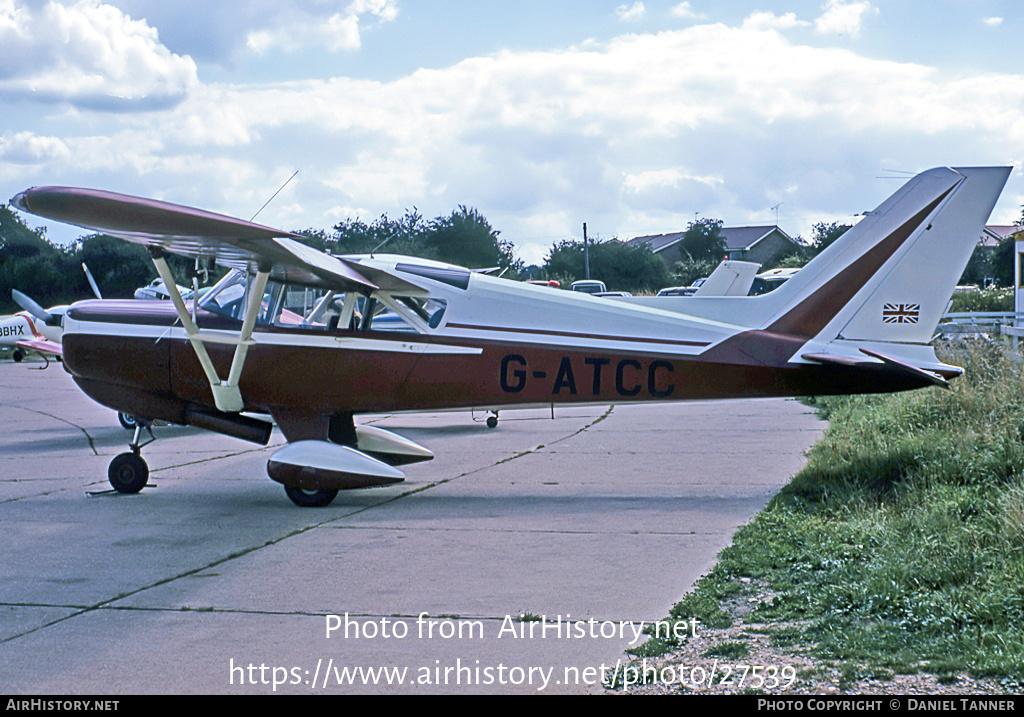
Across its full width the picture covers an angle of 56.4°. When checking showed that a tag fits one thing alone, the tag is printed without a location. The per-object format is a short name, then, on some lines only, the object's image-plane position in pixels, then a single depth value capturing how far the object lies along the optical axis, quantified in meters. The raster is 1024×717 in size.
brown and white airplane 8.02
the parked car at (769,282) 36.23
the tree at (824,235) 73.20
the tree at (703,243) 85.12
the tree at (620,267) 67.25
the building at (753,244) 87.31
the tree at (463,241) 60.06
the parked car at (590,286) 48.56
